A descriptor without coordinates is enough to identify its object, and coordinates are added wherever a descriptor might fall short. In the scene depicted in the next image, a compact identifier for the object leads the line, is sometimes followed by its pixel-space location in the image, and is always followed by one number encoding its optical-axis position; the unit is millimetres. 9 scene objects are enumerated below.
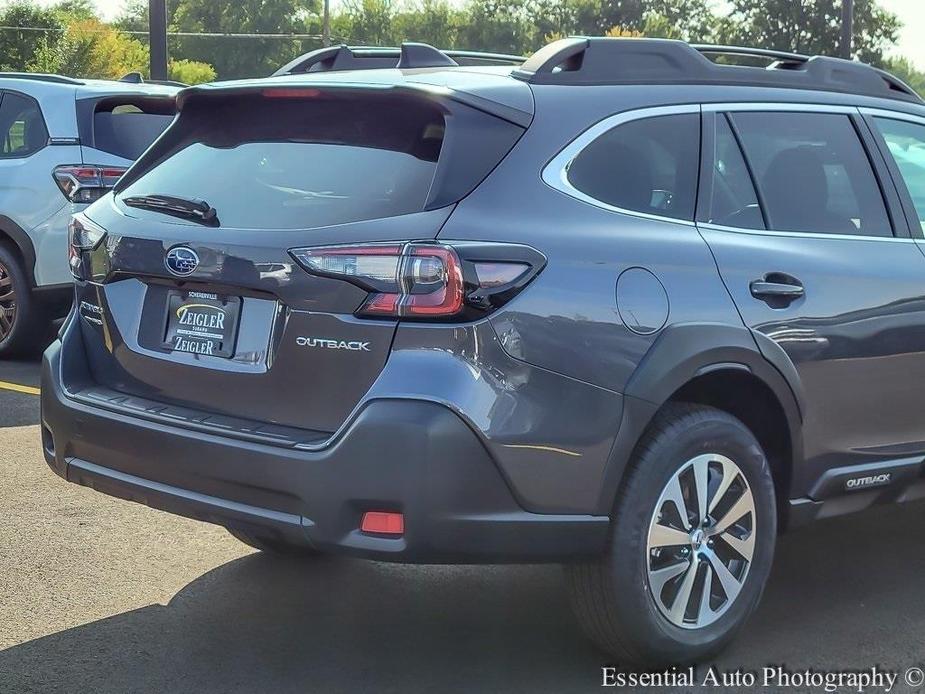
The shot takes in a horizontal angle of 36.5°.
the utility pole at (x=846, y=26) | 22812
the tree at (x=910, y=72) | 144275
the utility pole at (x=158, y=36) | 15383
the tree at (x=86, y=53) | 55156
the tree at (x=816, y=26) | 72562
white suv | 8844
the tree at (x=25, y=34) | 53688
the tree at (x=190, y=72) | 75625
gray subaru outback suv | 3488
